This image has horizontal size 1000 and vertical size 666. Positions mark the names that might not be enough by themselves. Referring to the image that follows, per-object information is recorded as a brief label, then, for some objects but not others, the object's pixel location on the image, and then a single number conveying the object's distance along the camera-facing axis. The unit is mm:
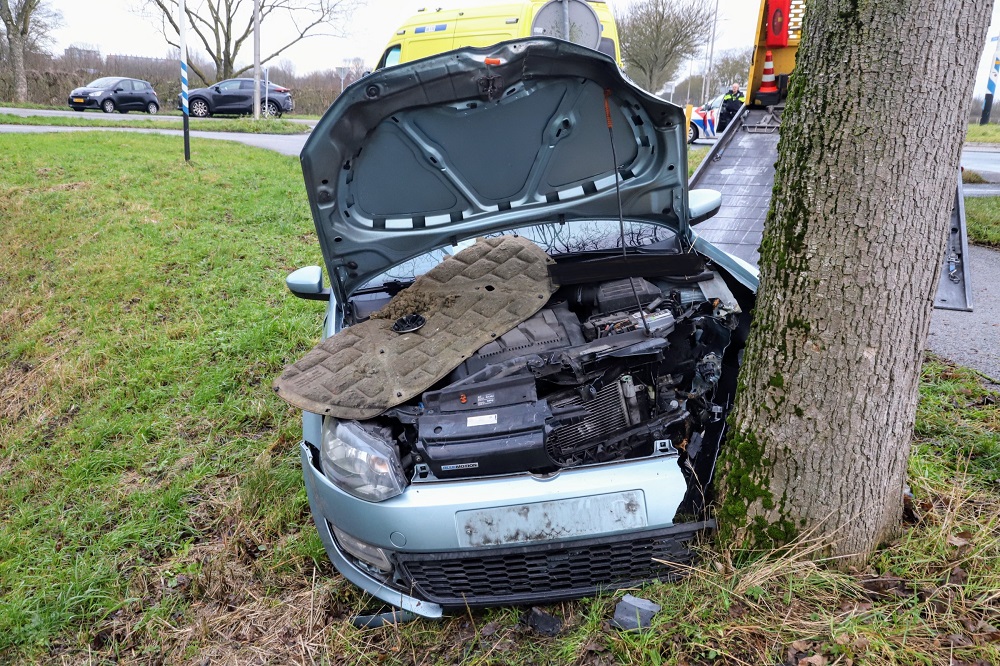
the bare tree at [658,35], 29406
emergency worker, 10612
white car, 12773
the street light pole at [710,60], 33875
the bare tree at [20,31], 24094
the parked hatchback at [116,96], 21734
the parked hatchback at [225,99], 20812
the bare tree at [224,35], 29719
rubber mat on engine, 2551
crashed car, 2205
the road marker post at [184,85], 9695
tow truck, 6004
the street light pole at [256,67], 18297
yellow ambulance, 8141
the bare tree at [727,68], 37312
